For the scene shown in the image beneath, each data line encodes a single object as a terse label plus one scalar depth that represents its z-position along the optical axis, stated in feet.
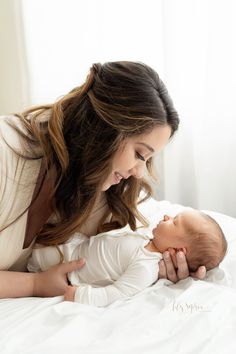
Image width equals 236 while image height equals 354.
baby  4.39
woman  4.03
